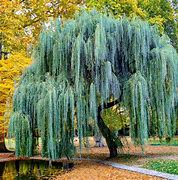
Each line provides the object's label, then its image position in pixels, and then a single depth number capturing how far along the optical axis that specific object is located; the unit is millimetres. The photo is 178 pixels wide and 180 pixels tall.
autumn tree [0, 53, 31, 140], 14984
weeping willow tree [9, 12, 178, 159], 10336
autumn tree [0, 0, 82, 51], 16953
